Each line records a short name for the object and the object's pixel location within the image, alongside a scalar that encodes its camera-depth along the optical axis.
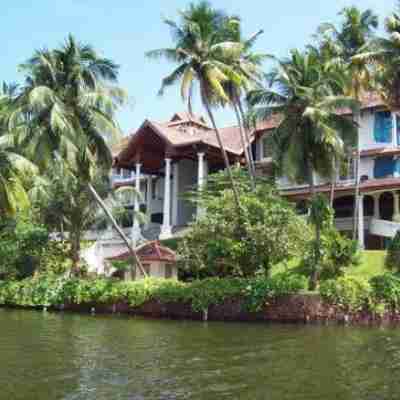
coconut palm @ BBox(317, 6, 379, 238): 30.94
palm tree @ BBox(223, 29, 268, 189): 29.66
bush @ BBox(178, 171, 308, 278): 24.83
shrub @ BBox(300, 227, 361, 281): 24.53
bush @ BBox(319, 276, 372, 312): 22.52
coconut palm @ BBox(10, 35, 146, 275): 26.56
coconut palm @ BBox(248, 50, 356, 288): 25.13
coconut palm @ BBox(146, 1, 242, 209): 26.30
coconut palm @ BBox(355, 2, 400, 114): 26.12
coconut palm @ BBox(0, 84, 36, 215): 23.44
